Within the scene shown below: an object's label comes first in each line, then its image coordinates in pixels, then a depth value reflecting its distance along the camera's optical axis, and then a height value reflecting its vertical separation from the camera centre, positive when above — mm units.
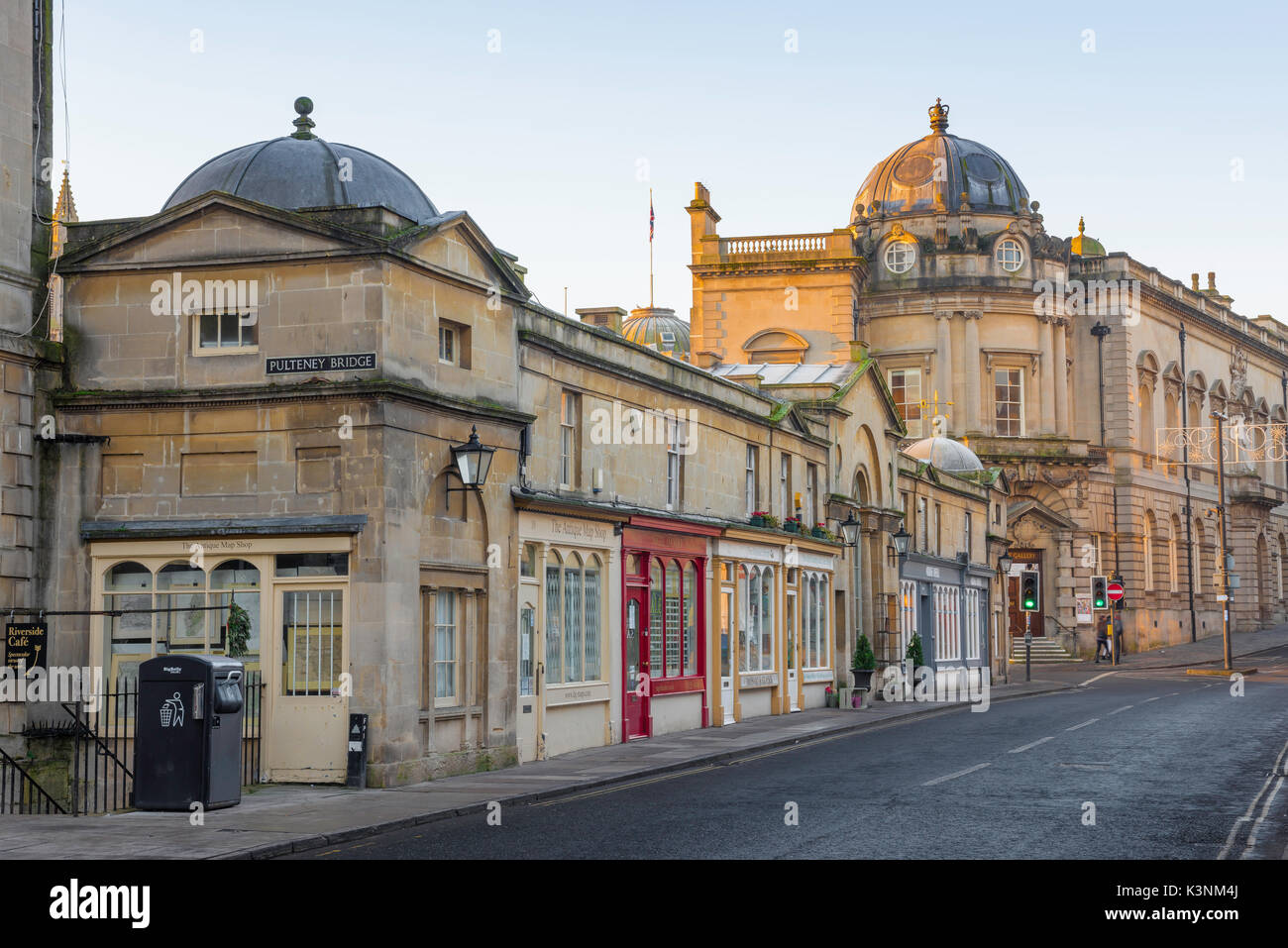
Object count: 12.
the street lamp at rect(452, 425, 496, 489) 19875 +1774
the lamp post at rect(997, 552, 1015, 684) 54250 +767
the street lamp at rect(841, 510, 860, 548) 37375 +1488
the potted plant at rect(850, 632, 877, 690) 36562 -1804
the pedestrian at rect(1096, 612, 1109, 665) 60625 -1901
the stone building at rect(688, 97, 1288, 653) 62219 +11210
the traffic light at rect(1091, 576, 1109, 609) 51156 -186
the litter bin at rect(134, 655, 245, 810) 15773 -1475
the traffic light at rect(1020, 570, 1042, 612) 50312 -265
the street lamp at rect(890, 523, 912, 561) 40500 +1335
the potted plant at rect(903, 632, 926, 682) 40125 -1726
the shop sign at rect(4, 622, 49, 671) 18281 -588
